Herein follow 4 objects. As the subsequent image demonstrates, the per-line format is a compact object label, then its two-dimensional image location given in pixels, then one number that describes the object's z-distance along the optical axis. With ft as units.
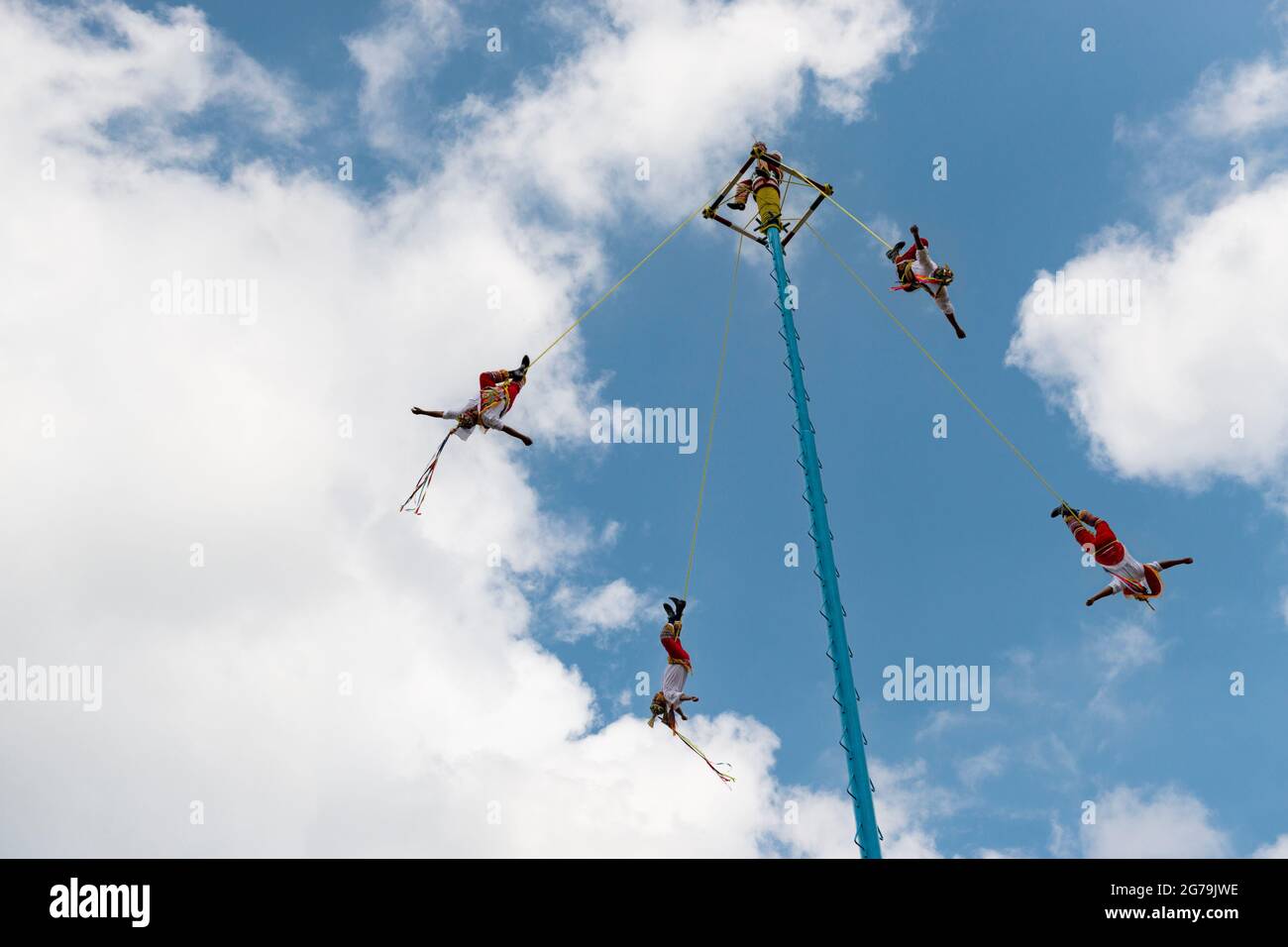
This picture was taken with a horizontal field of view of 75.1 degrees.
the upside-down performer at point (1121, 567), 48.55
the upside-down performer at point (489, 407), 53.11
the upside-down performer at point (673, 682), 50.55
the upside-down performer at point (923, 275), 56.03
